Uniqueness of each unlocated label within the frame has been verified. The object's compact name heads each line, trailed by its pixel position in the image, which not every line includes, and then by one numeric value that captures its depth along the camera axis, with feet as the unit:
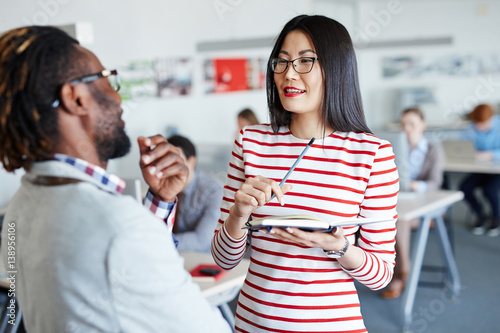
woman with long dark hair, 4.19
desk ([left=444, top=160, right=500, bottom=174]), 16.74
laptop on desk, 18.02
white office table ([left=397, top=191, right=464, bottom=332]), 11.22
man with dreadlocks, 2.67
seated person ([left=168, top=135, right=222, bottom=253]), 9.89
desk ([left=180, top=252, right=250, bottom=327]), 7.09
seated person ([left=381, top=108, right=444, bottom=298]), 13.34
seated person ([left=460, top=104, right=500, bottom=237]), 18.11
